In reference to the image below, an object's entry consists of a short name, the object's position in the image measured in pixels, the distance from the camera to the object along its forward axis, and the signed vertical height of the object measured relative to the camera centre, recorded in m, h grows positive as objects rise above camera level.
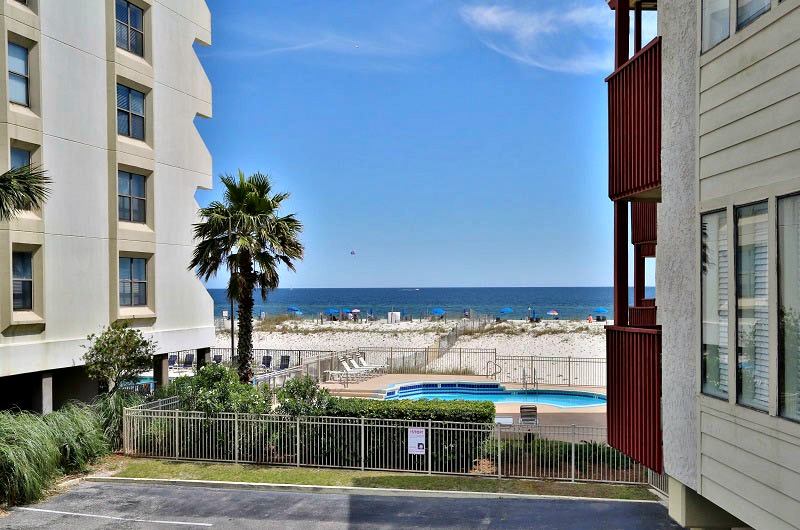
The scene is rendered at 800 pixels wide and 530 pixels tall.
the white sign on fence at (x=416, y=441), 18.11 -4.41
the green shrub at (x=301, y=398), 19.25 -3.56
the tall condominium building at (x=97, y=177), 18.77 +2.75
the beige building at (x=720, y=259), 5.68 +0.02
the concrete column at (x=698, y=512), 7.77 -2.68
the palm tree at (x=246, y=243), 22.38 +0.68
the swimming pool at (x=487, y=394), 31.39 -5.83
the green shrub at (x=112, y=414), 20.25 -4.12
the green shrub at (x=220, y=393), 19.66 -3.53
